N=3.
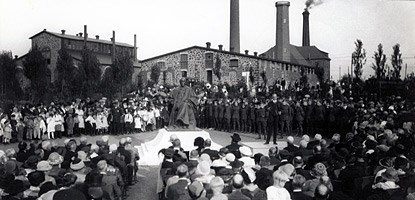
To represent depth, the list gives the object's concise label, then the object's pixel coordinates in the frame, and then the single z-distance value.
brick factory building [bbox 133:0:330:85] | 42.38
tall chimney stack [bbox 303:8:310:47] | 67.88
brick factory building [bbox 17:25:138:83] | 49.41
